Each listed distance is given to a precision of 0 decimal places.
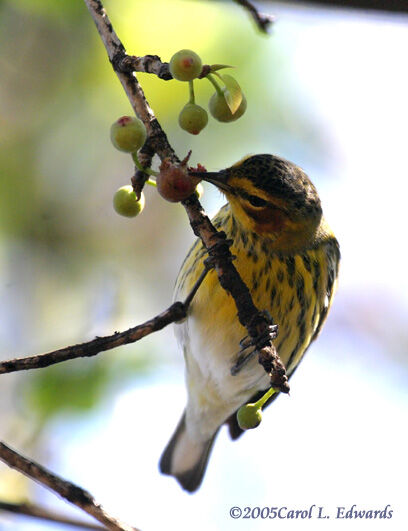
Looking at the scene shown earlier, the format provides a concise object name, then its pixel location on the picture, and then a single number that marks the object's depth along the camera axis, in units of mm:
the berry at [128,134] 4266
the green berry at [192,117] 4477
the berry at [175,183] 4230
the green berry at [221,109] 4625
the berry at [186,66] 4250
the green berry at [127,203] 4785
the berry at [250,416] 4867
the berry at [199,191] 4882
